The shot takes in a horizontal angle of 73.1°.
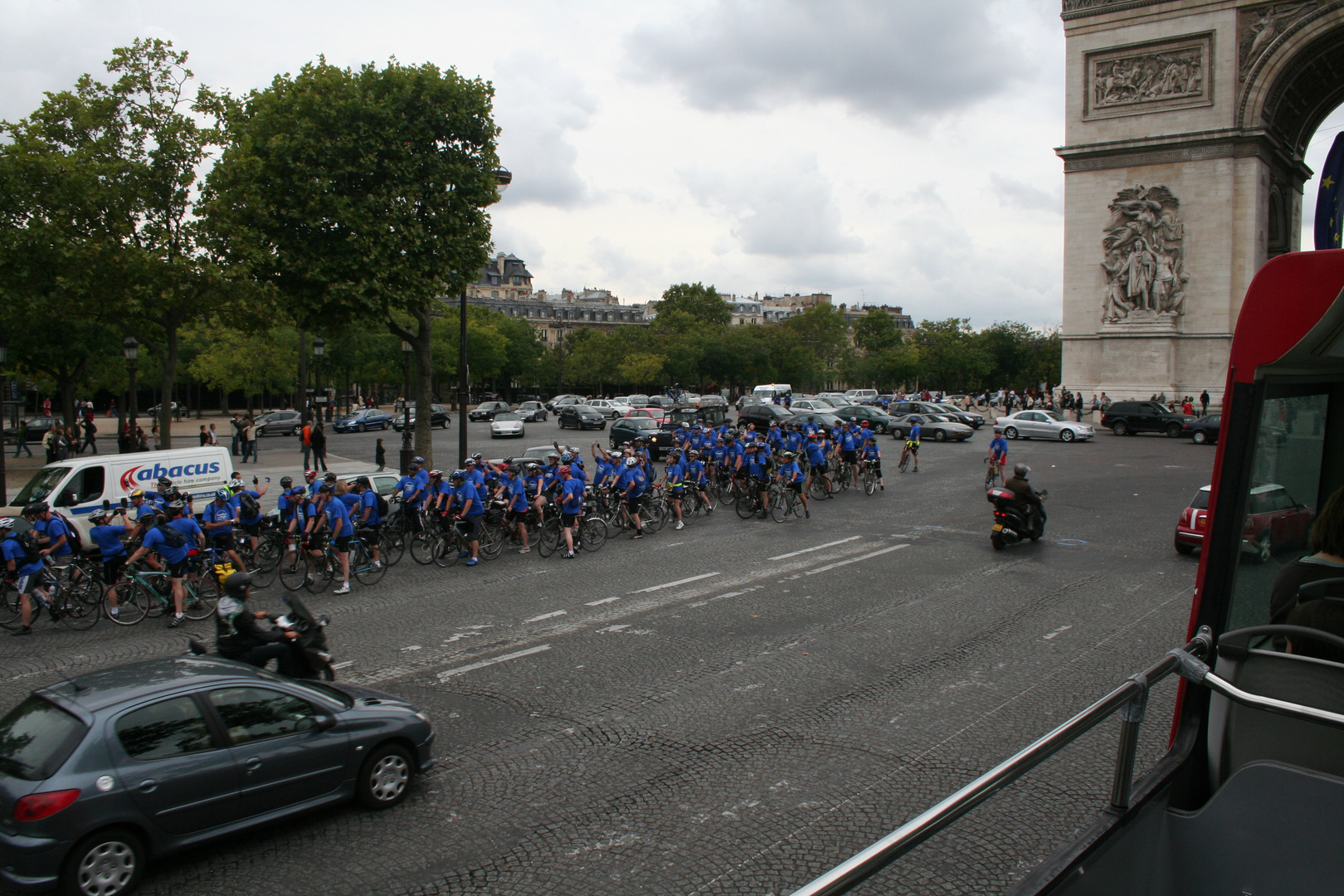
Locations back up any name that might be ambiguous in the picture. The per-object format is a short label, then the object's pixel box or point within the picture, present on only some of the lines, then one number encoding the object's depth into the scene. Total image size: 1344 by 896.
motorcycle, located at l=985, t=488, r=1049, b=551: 15.18
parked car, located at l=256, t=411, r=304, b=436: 47.62
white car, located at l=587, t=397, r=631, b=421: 53.72
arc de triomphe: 38.31
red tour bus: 2.88
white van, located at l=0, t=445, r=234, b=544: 15.79
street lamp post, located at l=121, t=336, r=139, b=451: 27.16
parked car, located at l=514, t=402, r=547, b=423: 58.63
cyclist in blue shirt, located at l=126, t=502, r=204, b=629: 11.59
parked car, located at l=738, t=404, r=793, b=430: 40.88
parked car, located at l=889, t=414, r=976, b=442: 38.78
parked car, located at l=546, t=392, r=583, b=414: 63.40
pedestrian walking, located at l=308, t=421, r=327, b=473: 29.00
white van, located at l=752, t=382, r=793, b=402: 63.72
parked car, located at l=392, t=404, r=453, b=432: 51.23
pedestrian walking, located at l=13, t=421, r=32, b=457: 35.44
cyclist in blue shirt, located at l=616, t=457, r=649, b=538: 17.06
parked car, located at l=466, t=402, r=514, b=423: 58.34
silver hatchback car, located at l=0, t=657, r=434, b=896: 5.00
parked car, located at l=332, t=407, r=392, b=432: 50.97
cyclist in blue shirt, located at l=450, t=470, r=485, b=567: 14.59
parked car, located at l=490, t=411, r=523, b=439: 44.66
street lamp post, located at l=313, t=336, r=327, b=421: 34.10
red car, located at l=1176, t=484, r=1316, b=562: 3.78
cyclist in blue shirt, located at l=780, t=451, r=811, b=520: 18.81
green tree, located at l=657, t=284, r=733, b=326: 121.06
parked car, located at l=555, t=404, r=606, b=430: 49.34
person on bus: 3.75
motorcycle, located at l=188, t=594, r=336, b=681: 7.17
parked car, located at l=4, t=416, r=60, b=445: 41.31
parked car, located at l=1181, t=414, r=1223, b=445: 34.97
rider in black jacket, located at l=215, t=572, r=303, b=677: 7.28
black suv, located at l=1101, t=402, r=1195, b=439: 37.91
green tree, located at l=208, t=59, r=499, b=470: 22.75
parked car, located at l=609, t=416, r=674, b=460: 33.09
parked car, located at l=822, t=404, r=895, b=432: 42.25
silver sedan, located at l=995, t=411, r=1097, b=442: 37.16
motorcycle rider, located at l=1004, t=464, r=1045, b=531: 15.27
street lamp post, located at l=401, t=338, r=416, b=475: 25.37
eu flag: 7.93
